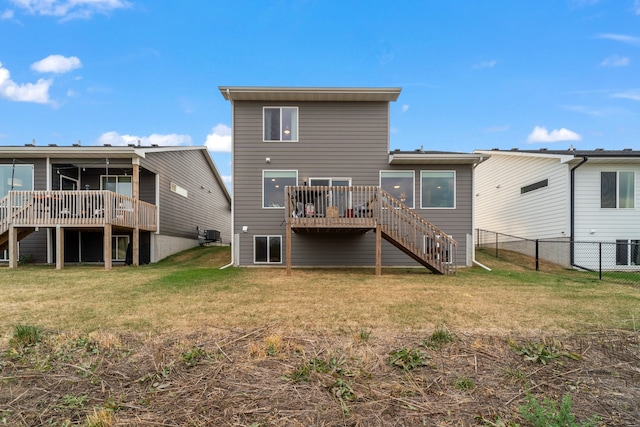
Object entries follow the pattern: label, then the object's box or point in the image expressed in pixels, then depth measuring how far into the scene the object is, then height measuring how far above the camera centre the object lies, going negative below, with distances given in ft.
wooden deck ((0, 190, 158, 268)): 36.83 +0.07
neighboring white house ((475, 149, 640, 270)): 40.50 +1.07
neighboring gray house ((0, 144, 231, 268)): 37.22 +1.18
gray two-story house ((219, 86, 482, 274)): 40.86 +5.02
